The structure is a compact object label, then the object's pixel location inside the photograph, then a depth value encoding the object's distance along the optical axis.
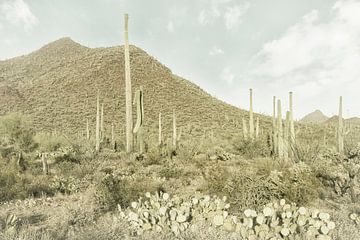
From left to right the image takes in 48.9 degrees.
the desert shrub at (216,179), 7.53
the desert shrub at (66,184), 8.98
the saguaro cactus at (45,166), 11.49
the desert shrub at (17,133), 19.36
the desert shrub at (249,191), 6.46
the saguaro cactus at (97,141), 19.87
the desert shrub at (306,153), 10.37
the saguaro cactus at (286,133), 14.85
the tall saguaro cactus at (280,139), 15.70
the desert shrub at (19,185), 8.46
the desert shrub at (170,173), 10.80
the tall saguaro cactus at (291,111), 18.58
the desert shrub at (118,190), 7.15
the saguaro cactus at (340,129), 19.84
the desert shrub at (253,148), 18.34
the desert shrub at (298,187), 6.93
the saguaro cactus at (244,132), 22.52
